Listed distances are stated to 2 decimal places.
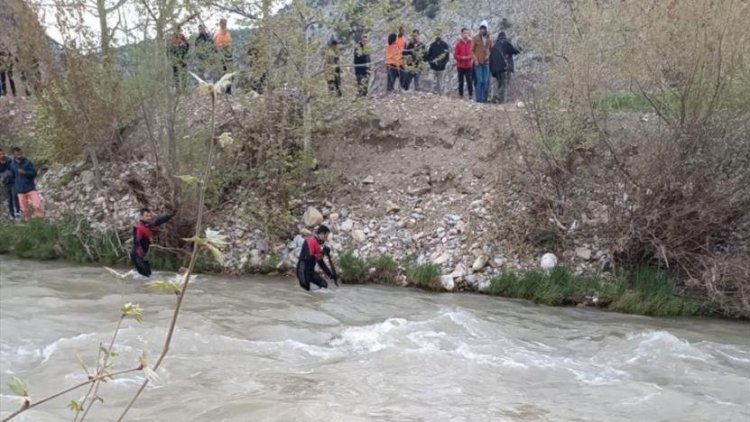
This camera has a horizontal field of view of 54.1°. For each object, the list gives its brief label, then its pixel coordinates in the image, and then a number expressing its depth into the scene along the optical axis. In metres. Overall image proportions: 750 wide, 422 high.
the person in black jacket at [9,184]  16.12
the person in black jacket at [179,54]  14.41
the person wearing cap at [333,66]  14.74
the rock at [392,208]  14.97
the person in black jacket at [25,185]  15.48
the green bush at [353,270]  13.31
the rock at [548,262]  12.62
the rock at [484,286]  12.53
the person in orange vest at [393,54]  15.85
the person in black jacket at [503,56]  17.22
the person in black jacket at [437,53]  16.95
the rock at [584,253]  12.63
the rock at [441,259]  13.27
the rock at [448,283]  12.62
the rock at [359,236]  14.28
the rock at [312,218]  14.85
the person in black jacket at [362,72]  15.22
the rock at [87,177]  16.64
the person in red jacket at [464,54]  17.44
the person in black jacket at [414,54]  15.56
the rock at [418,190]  15.41
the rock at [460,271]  12.82
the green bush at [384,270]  13.20
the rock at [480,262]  12.94
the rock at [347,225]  14.62
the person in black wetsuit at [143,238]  12.73
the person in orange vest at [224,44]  14.56
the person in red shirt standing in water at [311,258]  11.92
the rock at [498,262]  12.98
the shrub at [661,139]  11.09
